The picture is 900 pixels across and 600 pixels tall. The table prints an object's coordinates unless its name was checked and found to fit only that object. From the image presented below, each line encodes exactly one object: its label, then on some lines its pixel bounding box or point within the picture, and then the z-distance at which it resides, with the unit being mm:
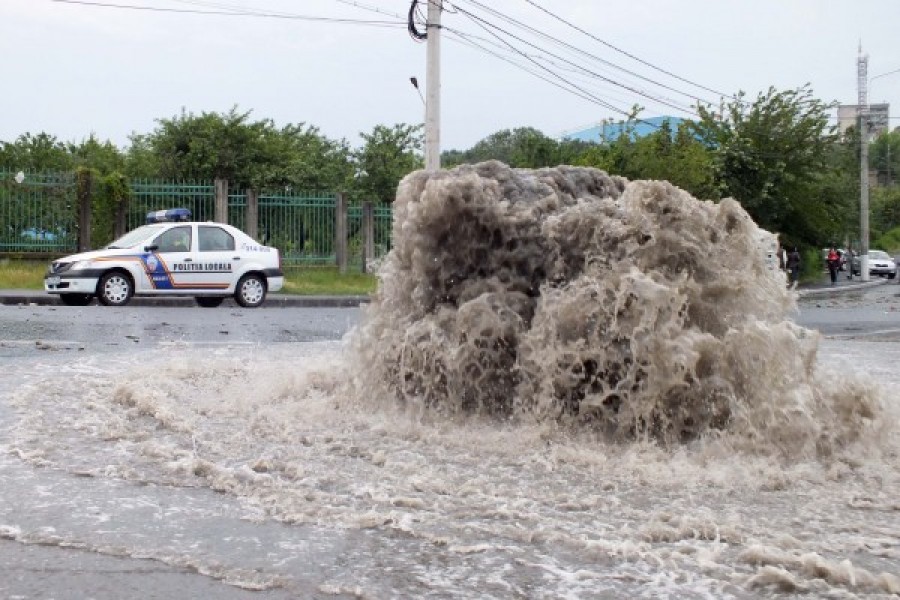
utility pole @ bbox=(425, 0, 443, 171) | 19609
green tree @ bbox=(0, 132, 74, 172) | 32969
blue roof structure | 32281
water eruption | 5285
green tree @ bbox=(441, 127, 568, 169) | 34688
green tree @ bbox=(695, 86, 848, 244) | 34938
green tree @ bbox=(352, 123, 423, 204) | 38125
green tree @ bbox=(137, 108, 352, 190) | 30938
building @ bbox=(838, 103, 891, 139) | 47875
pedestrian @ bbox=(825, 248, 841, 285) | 42344
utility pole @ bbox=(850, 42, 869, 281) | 44469
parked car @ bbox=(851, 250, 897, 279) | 52875
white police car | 16578
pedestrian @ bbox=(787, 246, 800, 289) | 34656
